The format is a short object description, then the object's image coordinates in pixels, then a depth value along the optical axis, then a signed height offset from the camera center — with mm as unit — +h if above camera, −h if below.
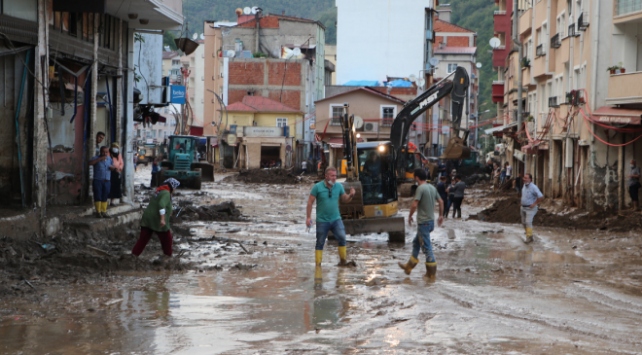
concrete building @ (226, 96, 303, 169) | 79938 +1294
